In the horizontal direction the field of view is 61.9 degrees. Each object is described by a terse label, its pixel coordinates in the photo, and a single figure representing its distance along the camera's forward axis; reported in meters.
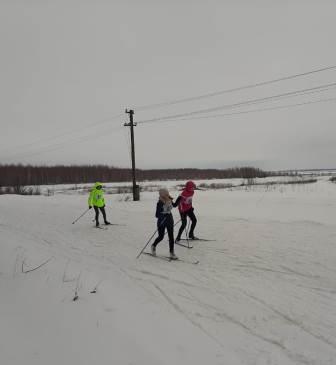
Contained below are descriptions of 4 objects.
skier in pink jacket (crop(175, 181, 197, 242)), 8.56
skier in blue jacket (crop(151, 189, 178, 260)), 7.13
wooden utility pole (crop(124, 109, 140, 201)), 21.61
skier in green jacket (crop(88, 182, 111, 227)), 11.83
